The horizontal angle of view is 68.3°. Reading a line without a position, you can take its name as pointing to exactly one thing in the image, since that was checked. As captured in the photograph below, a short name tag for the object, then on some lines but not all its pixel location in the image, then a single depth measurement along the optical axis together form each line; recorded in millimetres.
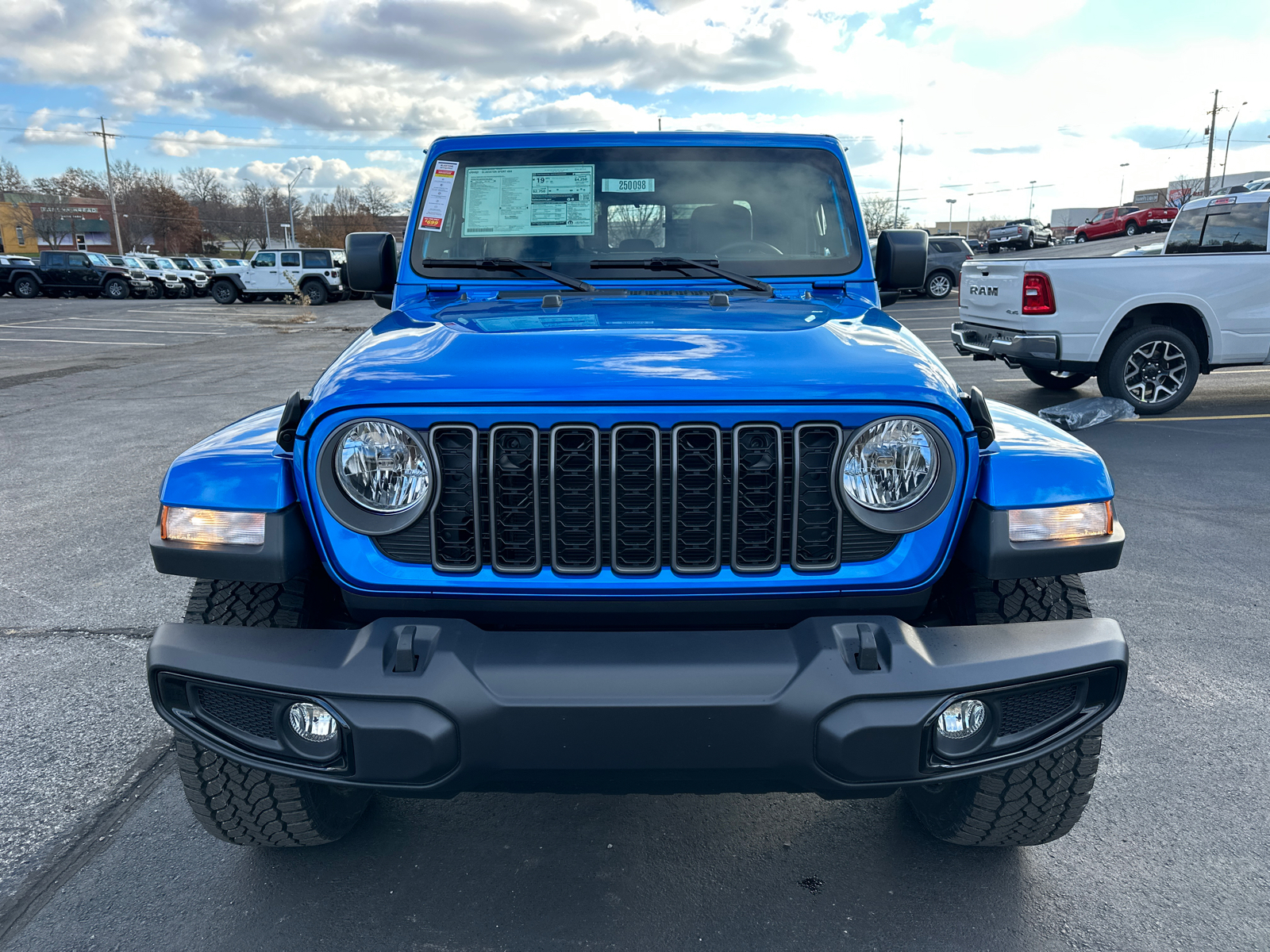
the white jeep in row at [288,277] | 31344
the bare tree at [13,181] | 83812
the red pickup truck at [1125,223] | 45125
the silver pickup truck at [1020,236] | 43666
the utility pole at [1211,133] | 63188
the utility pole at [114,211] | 66956
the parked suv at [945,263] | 24609
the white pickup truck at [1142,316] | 8164
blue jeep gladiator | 1810
